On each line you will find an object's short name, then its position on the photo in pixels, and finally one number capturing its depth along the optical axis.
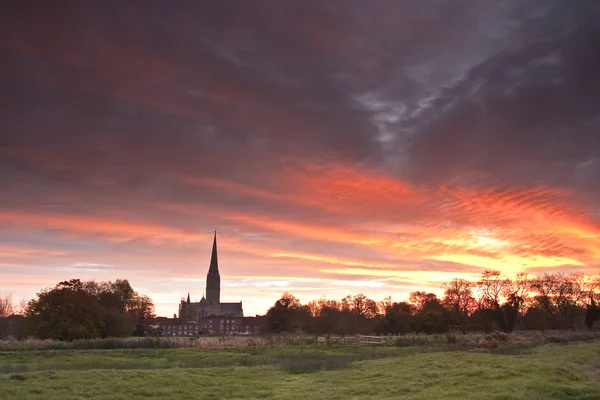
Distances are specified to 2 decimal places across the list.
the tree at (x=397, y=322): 90.94
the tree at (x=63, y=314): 55.53
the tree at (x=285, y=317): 94.62
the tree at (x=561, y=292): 103.06
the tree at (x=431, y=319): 93.44
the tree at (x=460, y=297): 108.69
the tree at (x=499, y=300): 96.44
